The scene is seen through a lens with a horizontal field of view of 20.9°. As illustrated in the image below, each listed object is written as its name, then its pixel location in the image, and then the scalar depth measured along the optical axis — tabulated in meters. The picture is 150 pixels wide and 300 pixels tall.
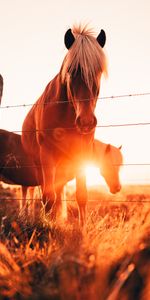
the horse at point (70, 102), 5.22
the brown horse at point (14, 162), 8.23
